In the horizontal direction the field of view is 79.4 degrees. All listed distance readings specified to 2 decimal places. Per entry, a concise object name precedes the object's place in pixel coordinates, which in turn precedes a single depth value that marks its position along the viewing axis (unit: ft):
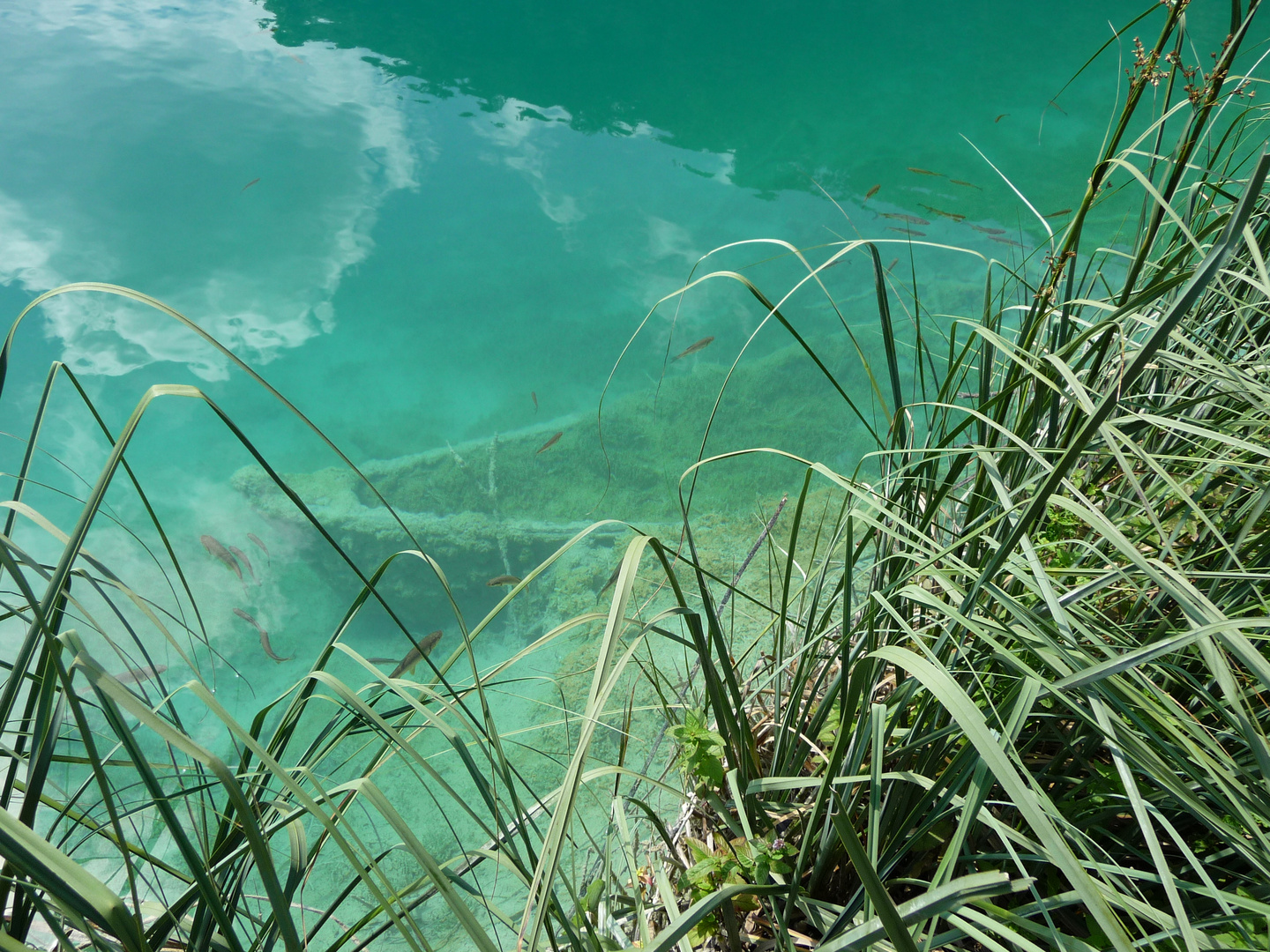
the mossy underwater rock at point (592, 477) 7.70
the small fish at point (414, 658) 5.71
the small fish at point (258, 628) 6.88
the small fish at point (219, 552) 7.39
